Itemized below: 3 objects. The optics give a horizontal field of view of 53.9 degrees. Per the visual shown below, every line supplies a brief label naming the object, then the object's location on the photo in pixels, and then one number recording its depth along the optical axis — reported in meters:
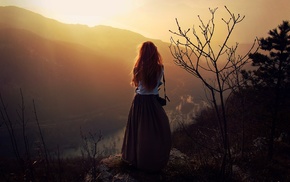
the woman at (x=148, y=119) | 5.36
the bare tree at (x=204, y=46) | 3.96
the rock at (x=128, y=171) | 5.32
